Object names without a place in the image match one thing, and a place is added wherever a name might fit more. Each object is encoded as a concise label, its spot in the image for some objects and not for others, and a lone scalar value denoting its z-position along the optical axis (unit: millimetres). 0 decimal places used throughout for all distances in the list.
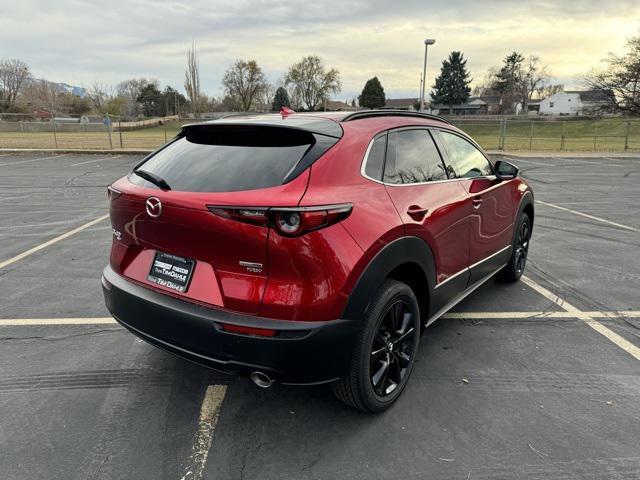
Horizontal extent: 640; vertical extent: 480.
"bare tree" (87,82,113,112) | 82938
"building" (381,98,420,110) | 111012
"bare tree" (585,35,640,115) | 43344
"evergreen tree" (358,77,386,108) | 81188
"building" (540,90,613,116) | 97500
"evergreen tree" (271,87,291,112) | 76650
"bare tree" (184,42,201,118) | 74938
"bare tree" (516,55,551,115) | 96312
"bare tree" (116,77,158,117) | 92388
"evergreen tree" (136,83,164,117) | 87375
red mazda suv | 2188
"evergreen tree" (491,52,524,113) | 95375
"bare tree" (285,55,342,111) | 86938
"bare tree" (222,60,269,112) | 85938
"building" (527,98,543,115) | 104169
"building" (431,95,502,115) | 88000
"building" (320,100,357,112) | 84656
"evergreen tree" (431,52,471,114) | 85938
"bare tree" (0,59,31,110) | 81312
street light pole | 26406
